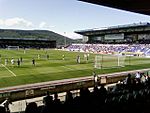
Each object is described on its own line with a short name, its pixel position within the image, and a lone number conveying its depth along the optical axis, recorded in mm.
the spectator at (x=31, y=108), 4236
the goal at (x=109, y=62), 19356
